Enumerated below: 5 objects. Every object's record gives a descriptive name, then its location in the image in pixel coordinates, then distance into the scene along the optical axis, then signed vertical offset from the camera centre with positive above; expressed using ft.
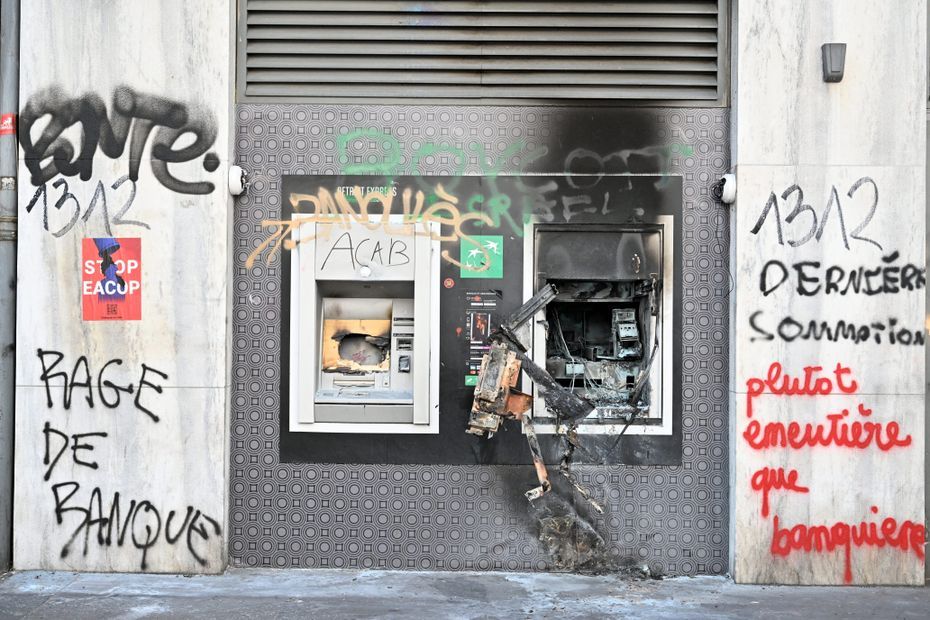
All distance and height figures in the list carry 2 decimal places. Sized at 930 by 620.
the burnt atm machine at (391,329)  19.34 +0.02
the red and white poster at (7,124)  19.21 +4.23
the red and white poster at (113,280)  19.22 +0.86
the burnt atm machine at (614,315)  19.47 +0.24
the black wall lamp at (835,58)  18.51 +5.65
